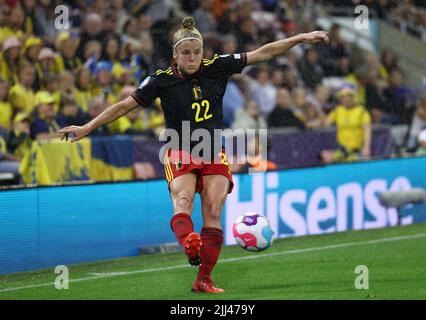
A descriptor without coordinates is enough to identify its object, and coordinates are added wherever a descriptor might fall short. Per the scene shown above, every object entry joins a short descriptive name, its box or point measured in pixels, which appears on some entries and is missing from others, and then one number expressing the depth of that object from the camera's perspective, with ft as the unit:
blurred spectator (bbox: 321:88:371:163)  52.42
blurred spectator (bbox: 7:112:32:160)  41.91
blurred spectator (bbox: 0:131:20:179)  41.16
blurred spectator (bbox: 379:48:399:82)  65.62
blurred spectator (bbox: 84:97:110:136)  44.65
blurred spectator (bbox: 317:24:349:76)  63.16
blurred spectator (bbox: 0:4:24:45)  46.57
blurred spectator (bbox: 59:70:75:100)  45.32
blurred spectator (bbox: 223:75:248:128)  51.98
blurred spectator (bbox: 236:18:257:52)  58.85
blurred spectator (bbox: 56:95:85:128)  43.70
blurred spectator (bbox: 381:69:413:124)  60.64
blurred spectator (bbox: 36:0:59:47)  48.51
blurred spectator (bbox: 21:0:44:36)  48.06
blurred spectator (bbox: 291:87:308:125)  54.75
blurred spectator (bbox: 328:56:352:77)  63.00
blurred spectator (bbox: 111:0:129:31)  52.60
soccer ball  29.71
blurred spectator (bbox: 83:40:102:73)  47.96
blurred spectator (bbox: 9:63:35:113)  44.29
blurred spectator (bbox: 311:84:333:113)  58.70
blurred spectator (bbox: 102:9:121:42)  49.88
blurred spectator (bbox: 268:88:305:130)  53.47
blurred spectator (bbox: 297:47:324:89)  61.77
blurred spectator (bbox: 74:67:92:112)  46.03
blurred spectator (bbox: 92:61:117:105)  47.06
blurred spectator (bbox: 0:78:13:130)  43.33
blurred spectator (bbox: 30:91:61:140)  42.18
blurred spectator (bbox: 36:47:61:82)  45.70
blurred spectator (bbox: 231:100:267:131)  51.60
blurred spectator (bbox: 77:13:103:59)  48.75
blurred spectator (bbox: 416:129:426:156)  51.69
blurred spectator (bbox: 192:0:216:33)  58.13
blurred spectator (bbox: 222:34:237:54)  55.83
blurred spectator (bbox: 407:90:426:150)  56.34
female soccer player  28.30
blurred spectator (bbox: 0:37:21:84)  45.01
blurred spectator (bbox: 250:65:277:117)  55.75
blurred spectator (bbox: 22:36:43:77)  45.50
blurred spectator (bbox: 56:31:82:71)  47.11
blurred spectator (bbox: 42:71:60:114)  44.63
